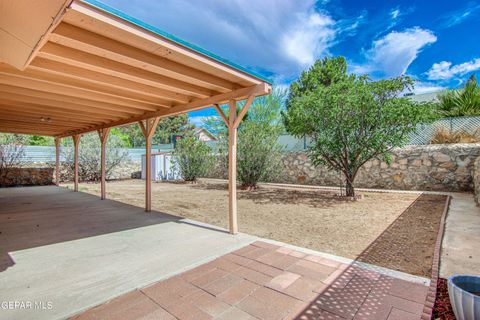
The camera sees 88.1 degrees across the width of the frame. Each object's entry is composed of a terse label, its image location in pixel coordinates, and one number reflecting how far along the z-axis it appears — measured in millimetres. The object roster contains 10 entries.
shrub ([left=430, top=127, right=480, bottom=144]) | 7965
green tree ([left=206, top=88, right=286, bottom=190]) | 9242
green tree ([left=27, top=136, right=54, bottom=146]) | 20145
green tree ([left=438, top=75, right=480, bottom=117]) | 8688
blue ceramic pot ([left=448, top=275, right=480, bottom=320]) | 1520
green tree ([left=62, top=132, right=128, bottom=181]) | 13016
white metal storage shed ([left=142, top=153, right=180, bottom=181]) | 13828
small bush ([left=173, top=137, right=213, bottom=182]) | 12320
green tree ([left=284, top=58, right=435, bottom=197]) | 6098
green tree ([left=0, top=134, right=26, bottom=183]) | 11227
